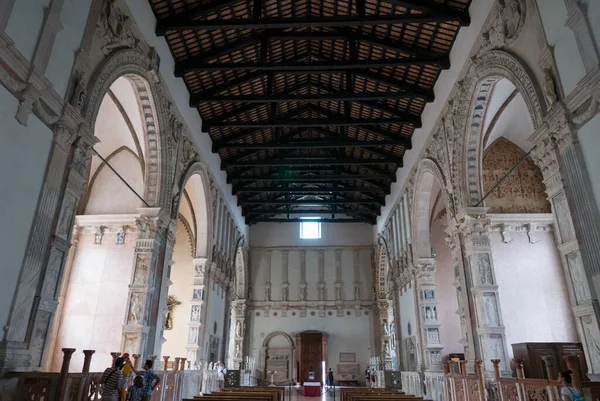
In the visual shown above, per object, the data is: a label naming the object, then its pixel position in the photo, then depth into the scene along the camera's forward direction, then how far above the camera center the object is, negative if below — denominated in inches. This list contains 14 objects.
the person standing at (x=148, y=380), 285.7 -12.5
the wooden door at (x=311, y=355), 943.0 +14.6
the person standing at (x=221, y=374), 636.1 -18.8
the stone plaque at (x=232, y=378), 705.0 -26.4
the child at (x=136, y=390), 276.8 -18.3
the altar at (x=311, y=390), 717.3 -45.1
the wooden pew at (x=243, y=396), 375.2 -31.4
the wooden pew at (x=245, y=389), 474.2 -35.7
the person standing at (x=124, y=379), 249.1 -10.8
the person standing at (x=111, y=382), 241.0 -11.7
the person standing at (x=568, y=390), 194.9 -11.4
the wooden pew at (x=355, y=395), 395.9 -30.9
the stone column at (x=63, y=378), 211.9 -8.6
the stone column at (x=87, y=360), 235.3 +0.1
